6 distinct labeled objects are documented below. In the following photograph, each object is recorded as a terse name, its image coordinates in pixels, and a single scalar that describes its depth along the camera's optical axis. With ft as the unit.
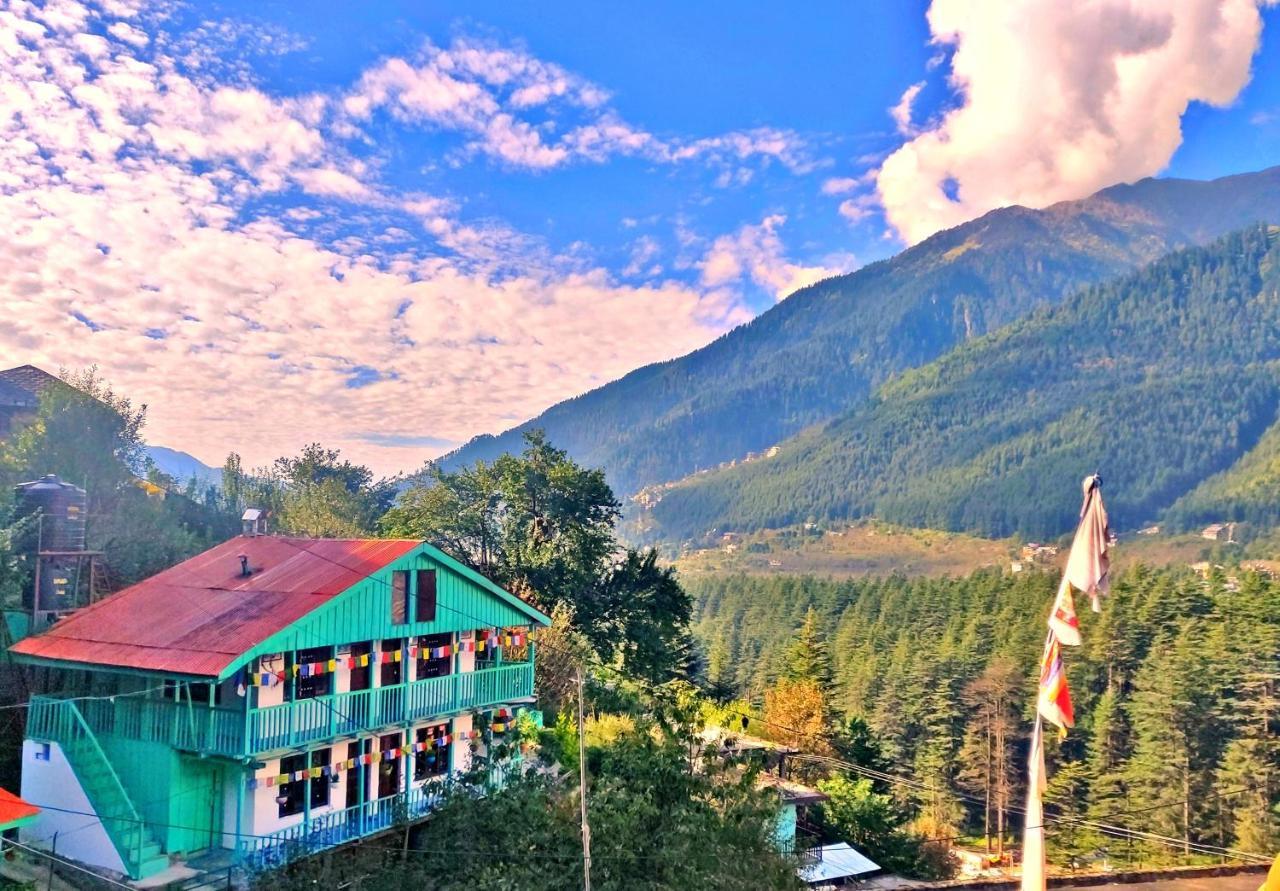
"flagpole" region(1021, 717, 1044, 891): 22.97
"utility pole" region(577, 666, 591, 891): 37.60
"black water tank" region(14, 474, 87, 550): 73.10
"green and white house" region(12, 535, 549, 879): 55.26
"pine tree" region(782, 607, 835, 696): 188.75
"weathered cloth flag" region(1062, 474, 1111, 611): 23.32
